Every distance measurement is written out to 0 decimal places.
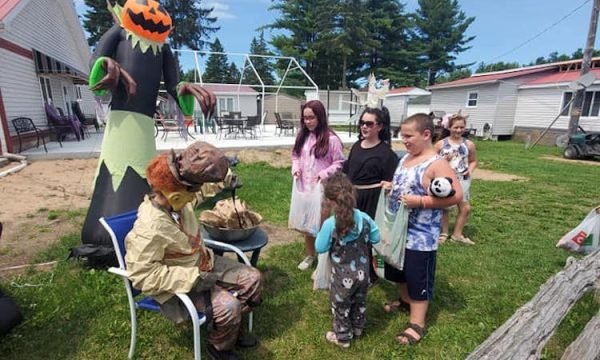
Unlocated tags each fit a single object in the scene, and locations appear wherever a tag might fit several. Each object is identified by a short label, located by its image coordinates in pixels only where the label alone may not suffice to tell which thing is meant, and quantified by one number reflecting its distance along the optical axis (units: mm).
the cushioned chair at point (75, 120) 11809
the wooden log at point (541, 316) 1776
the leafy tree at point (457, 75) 38906
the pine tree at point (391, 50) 34156
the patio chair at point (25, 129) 9077
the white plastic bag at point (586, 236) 3786
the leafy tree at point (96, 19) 33750
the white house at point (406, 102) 25922
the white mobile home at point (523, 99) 17453
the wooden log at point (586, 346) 2025
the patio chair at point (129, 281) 1855
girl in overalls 2213
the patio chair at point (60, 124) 11094
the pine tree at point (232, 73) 56594
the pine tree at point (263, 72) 50112
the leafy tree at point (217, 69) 55719
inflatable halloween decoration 3088
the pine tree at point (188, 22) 35084
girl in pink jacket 3160
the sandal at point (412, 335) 2521
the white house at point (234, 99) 26750
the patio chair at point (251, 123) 13634
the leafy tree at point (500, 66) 49594
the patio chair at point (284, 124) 15273
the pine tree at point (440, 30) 37156
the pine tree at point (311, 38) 31094
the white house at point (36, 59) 8703
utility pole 14509
